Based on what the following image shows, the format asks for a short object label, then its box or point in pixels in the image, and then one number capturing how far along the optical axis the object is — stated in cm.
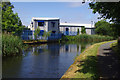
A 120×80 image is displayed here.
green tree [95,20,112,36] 4646
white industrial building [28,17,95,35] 3719
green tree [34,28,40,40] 2803
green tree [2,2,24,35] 2512
